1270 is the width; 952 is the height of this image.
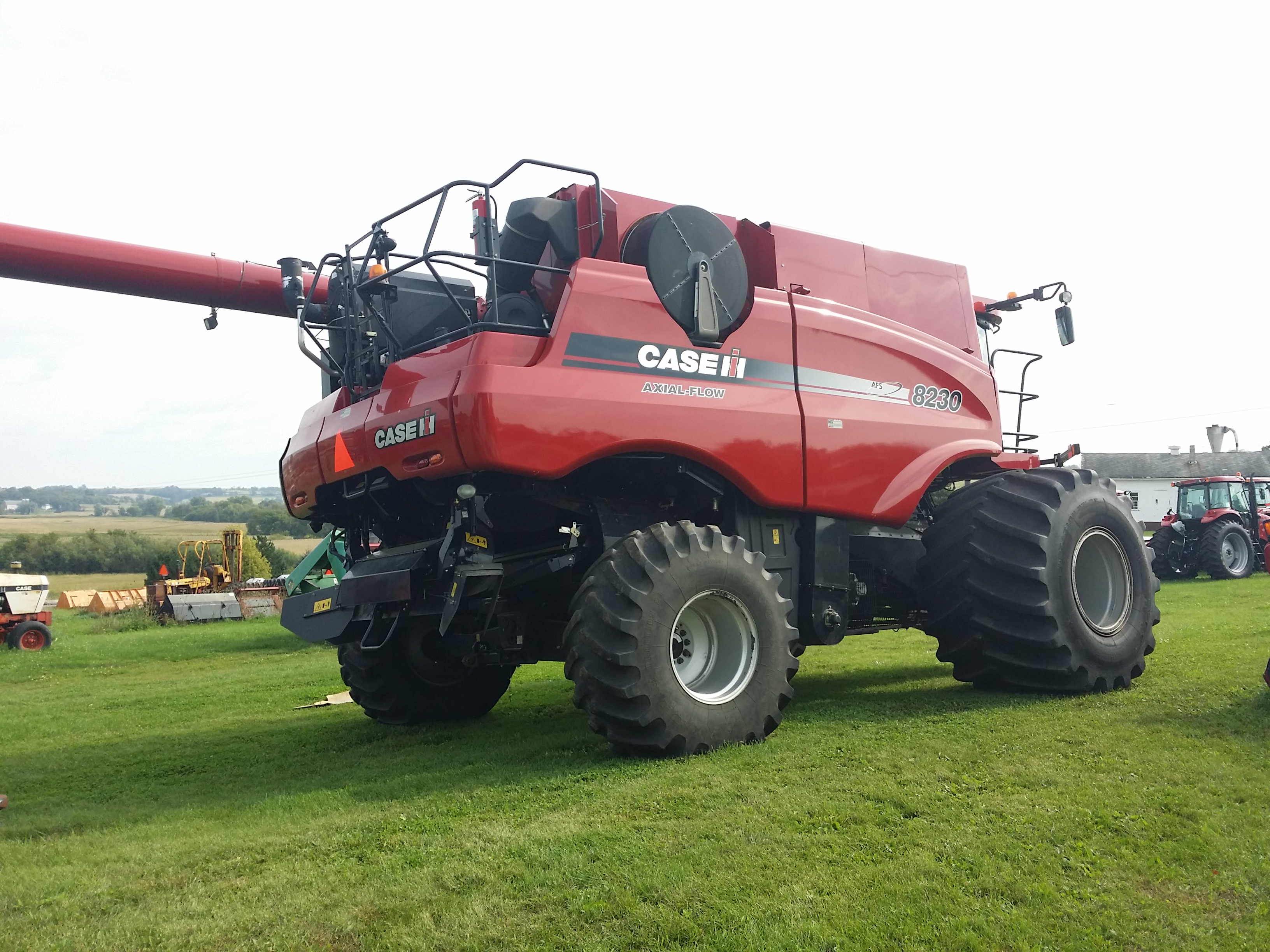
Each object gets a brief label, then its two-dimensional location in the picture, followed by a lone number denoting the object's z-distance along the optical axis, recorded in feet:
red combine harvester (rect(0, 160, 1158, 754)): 18.99
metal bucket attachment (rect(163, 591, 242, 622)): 78.64
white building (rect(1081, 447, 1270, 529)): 171.42
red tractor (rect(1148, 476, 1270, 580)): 70.23
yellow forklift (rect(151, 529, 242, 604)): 87.30
